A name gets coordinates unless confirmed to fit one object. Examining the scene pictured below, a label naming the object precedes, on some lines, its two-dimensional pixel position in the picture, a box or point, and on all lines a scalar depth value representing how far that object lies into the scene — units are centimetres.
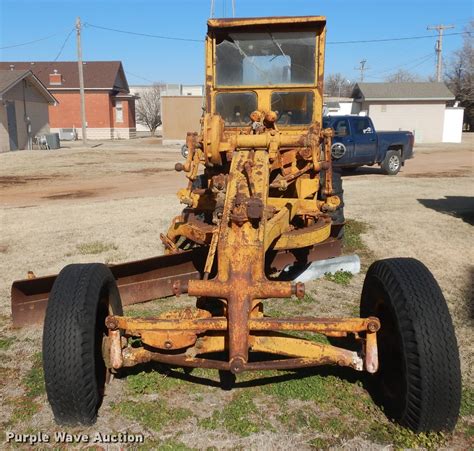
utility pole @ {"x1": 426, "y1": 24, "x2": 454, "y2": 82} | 4772
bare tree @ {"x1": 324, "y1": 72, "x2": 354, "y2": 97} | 9988
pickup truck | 1545
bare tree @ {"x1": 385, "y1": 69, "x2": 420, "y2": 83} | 9450
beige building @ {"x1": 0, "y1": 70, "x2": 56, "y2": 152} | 2628
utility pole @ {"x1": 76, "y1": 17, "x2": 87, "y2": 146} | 3231
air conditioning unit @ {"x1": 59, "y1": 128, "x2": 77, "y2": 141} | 4084
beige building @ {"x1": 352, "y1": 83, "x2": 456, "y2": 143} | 3431
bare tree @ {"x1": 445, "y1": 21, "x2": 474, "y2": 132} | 4791
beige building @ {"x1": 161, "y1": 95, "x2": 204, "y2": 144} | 3181
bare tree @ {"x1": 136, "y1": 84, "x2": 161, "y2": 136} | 5294
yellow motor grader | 297
